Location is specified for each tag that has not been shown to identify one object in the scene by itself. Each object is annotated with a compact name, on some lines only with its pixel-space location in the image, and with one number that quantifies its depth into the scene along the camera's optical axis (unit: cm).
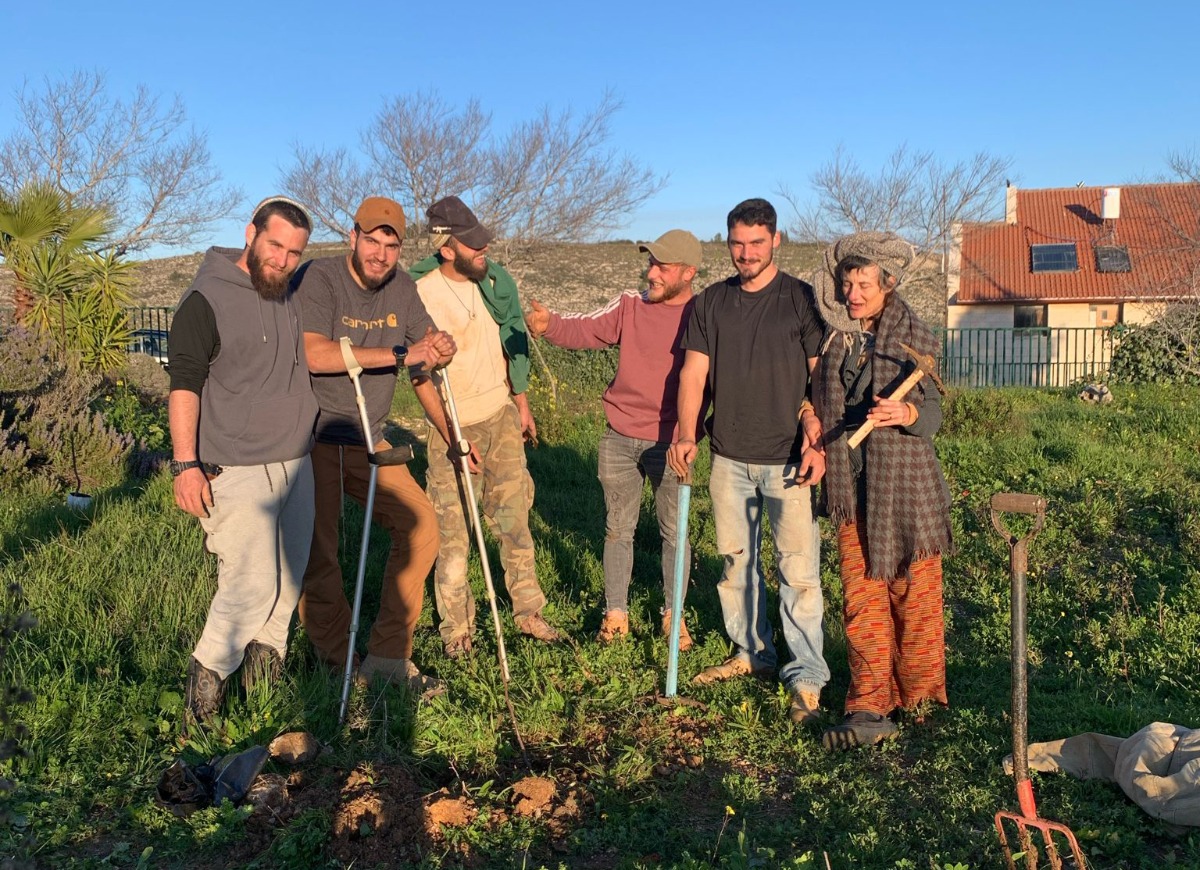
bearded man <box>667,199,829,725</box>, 482
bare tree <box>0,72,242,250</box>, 2780
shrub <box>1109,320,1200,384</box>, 1529
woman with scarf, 442
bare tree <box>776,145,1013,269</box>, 3375
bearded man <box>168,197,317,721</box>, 418
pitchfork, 311
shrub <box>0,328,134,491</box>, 896
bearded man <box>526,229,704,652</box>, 551
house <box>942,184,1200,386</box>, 2884
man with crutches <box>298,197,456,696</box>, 480
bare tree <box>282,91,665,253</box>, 2748
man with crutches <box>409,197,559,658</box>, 549
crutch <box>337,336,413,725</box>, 459
